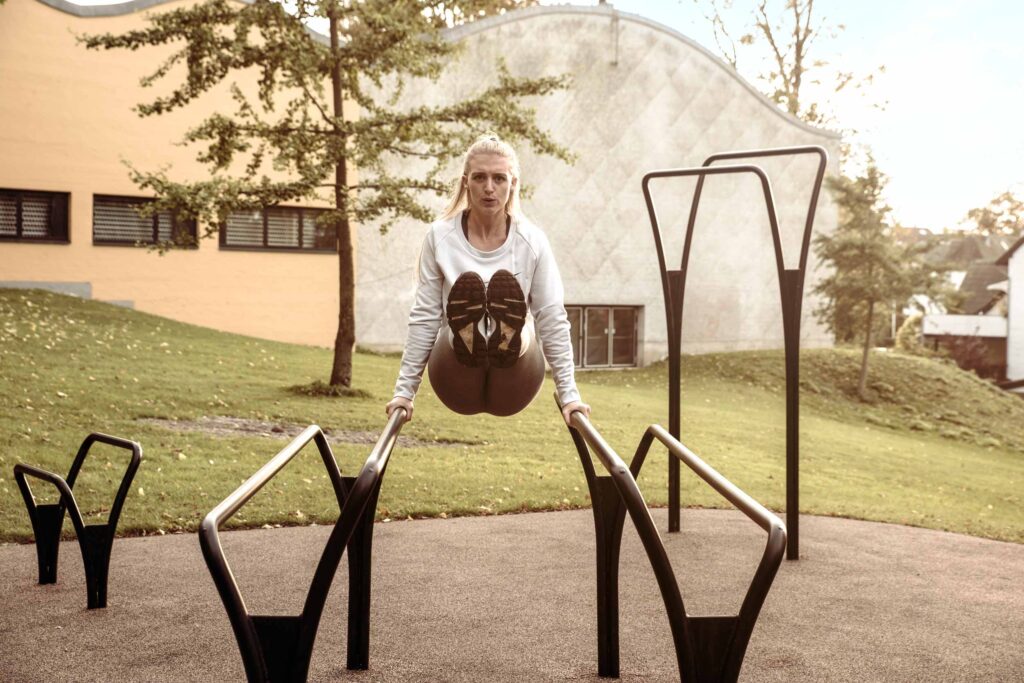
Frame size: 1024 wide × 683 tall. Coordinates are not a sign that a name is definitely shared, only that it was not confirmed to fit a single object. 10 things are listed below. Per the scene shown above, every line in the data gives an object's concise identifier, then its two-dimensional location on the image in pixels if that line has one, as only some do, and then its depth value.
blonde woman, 4.75
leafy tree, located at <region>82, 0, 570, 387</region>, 13.62
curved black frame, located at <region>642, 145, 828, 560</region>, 6.83
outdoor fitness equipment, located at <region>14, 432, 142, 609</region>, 5.22
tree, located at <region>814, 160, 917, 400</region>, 24.28
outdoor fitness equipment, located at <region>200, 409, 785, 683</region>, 2.66
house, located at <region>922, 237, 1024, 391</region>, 45.69
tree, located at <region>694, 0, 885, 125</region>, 37.22
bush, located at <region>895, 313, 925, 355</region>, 39.75
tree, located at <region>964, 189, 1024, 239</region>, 75.38
